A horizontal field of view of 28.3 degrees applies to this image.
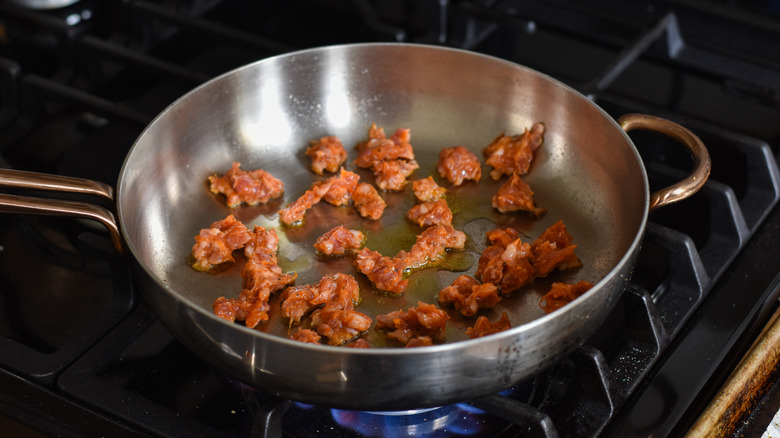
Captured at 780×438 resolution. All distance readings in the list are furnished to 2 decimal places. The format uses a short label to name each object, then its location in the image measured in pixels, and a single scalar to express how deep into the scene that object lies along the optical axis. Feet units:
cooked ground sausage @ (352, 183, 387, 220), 3.14
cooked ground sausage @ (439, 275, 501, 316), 2.89
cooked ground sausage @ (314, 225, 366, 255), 3.05
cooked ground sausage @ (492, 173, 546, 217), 3.13
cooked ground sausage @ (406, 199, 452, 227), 3.09
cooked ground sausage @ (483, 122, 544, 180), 3.20
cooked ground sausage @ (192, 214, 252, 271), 3.02
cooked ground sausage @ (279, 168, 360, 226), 3.16
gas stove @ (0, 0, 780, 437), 2.77
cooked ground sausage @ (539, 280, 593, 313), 2.87
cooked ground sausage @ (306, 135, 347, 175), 3.25
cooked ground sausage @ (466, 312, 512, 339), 2.82
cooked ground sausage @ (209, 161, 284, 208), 3.16
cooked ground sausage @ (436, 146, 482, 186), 3.21
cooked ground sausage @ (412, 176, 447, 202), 3.17
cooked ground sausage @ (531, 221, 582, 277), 2.97
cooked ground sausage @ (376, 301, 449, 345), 2.83
